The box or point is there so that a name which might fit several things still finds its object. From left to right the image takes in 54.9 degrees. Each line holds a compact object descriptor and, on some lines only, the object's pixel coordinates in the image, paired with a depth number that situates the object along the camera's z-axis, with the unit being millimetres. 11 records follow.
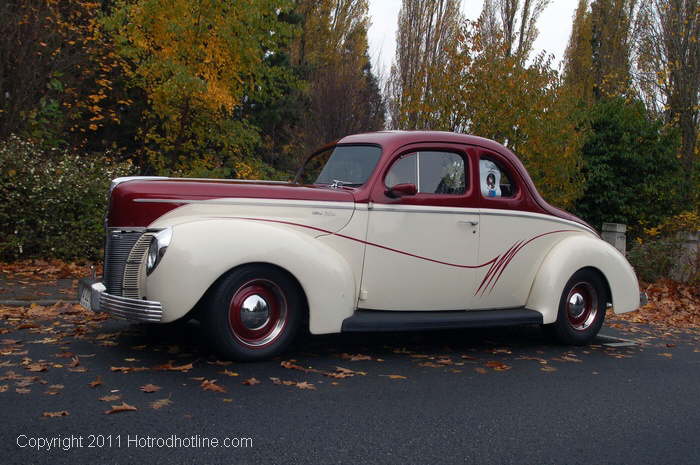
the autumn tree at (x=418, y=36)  30141
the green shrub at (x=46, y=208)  10711
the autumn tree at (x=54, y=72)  13164
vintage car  5184
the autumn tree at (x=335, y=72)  25641
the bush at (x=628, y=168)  21797
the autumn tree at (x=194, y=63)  14469
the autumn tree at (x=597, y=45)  30984
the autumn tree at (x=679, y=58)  18266
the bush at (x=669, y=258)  13227
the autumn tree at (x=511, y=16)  29234
